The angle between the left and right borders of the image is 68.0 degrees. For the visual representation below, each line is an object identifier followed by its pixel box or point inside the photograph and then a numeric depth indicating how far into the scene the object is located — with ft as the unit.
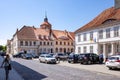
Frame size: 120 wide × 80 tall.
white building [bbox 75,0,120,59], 51.75
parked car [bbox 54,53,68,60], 60.55
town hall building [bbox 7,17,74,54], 114.77
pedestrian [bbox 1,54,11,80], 17.97
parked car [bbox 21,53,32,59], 74.73
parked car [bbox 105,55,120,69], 28.82
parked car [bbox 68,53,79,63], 47.67
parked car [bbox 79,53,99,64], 43.02
